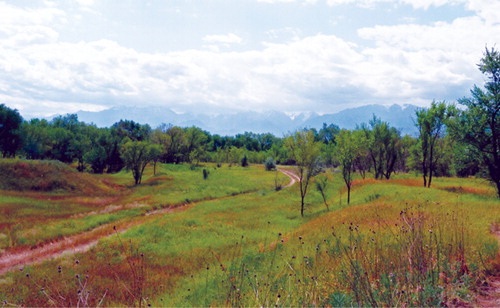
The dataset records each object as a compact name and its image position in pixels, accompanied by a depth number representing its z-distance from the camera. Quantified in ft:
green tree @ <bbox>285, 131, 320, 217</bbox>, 91.76
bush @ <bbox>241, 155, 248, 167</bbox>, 374.84
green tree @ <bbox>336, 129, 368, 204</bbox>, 95.14
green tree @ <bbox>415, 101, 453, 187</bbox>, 115.55
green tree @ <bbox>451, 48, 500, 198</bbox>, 78.84
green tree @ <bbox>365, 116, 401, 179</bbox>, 162.30
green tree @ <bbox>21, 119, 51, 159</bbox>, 260.81
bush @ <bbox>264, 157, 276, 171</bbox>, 305.73
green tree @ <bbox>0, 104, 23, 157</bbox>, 213.66
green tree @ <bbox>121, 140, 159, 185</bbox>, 192.75
